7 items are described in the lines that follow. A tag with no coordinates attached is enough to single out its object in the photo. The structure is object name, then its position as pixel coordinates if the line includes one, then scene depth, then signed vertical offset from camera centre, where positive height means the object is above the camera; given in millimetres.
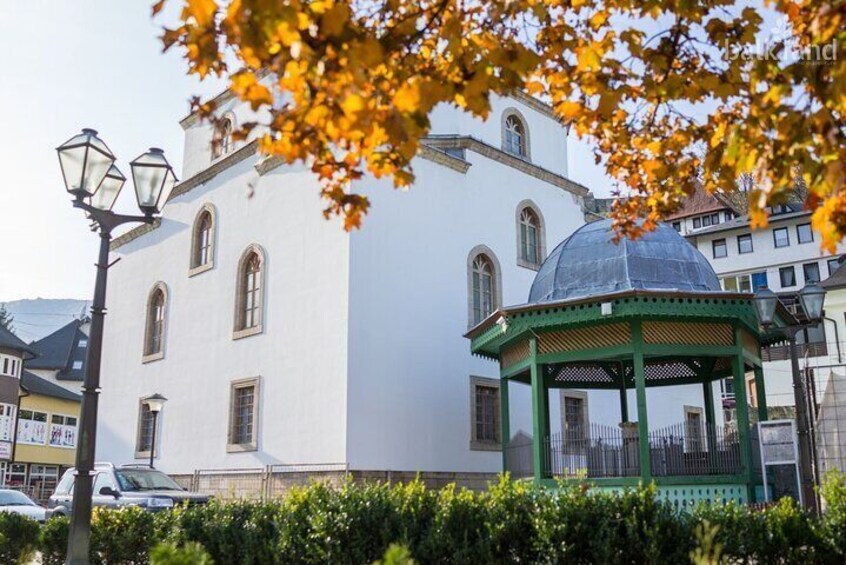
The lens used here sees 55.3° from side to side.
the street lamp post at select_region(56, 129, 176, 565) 7496 +2696
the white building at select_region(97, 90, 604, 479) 18375 +4235
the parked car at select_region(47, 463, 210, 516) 14969 -344
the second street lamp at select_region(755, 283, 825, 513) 10445 +1815
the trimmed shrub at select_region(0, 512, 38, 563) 10633 -821
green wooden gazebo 12891 +2150
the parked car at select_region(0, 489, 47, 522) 20083 -802
